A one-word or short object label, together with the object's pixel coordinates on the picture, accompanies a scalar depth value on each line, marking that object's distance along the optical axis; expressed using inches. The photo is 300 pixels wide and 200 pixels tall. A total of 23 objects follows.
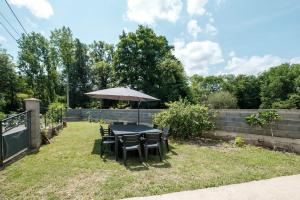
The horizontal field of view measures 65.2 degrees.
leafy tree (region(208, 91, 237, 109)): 1720.0
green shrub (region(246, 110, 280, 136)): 297.6
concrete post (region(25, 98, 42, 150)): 296.0
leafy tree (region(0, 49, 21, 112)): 884.6
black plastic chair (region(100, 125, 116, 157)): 264.2
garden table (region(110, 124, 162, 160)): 253.6
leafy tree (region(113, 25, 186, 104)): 1061.1
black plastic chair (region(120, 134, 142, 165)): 236.7
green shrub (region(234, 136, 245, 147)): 318.2
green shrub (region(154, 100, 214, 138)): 367.6
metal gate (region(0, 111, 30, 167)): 225.1
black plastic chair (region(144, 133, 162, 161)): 246.4
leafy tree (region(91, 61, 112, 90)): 1318.9
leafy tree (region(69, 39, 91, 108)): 1341.0
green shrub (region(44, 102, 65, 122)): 489.5
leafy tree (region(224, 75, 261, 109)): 1857.8
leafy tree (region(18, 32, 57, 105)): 1267.2
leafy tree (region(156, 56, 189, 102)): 1047.1
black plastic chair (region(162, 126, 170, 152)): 292.2
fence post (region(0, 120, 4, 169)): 219.0
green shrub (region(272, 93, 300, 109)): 1379.2
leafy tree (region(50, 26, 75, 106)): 1321.4
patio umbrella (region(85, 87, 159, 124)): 317.9
